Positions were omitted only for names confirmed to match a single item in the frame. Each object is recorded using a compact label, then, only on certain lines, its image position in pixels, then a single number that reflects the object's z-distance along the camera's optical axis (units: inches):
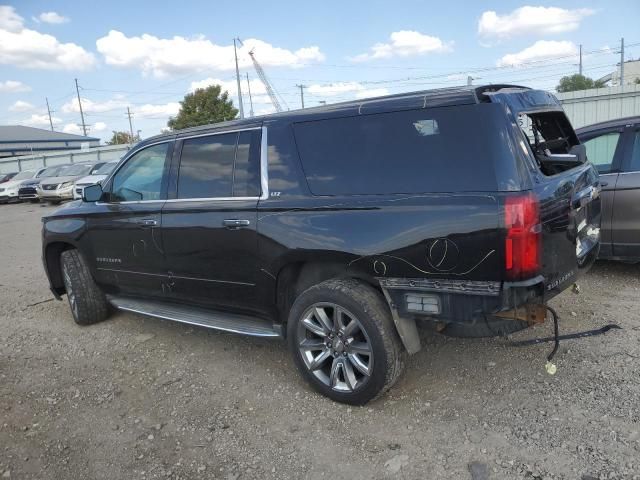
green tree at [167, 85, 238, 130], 1811.0
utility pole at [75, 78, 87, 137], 3533.5
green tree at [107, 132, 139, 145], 3387.8
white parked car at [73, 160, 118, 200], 717.9
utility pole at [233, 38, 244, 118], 1555.5
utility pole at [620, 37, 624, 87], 2453.9
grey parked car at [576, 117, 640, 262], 204.7
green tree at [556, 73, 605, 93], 2827.3
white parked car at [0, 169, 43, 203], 941.2
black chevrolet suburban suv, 112.3
